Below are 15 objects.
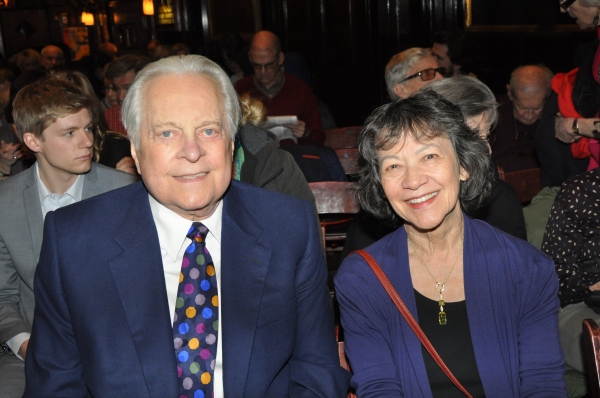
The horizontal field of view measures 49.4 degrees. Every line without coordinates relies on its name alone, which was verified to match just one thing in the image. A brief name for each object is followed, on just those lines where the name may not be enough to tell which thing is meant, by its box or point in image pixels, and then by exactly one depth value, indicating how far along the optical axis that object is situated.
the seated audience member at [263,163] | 2.96
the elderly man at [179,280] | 1.78
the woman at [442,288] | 1.95
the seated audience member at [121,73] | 5.40
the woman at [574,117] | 3.62
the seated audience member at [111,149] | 3.27
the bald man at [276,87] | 5.65
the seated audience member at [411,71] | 3.93
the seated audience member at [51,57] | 9.31
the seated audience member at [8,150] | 4.48
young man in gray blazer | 2.65
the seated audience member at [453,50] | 5.76
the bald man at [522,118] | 4.48
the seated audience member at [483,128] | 2.69
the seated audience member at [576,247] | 2.54
